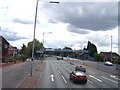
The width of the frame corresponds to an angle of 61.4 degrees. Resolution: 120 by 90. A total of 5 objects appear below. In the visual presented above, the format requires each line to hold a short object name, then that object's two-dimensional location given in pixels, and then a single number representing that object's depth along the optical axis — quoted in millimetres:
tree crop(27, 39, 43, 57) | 55852
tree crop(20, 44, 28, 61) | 57251
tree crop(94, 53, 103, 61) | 44160
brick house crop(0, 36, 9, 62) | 32734
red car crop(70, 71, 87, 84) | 11344
